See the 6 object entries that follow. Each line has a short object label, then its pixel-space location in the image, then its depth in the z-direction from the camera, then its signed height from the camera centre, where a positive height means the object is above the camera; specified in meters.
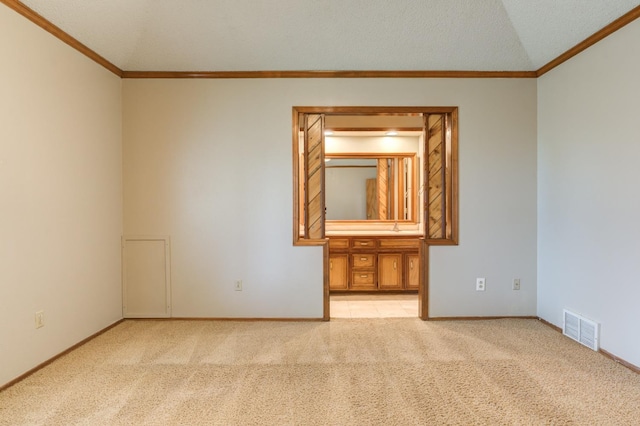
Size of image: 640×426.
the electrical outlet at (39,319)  2.71 -0.77
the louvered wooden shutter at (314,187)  4.02 +0.27
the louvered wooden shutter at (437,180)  3.97 +0.34
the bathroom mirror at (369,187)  5.71 +0.38
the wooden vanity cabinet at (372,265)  5.15 -0.73
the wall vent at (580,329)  3.02 -0.99
